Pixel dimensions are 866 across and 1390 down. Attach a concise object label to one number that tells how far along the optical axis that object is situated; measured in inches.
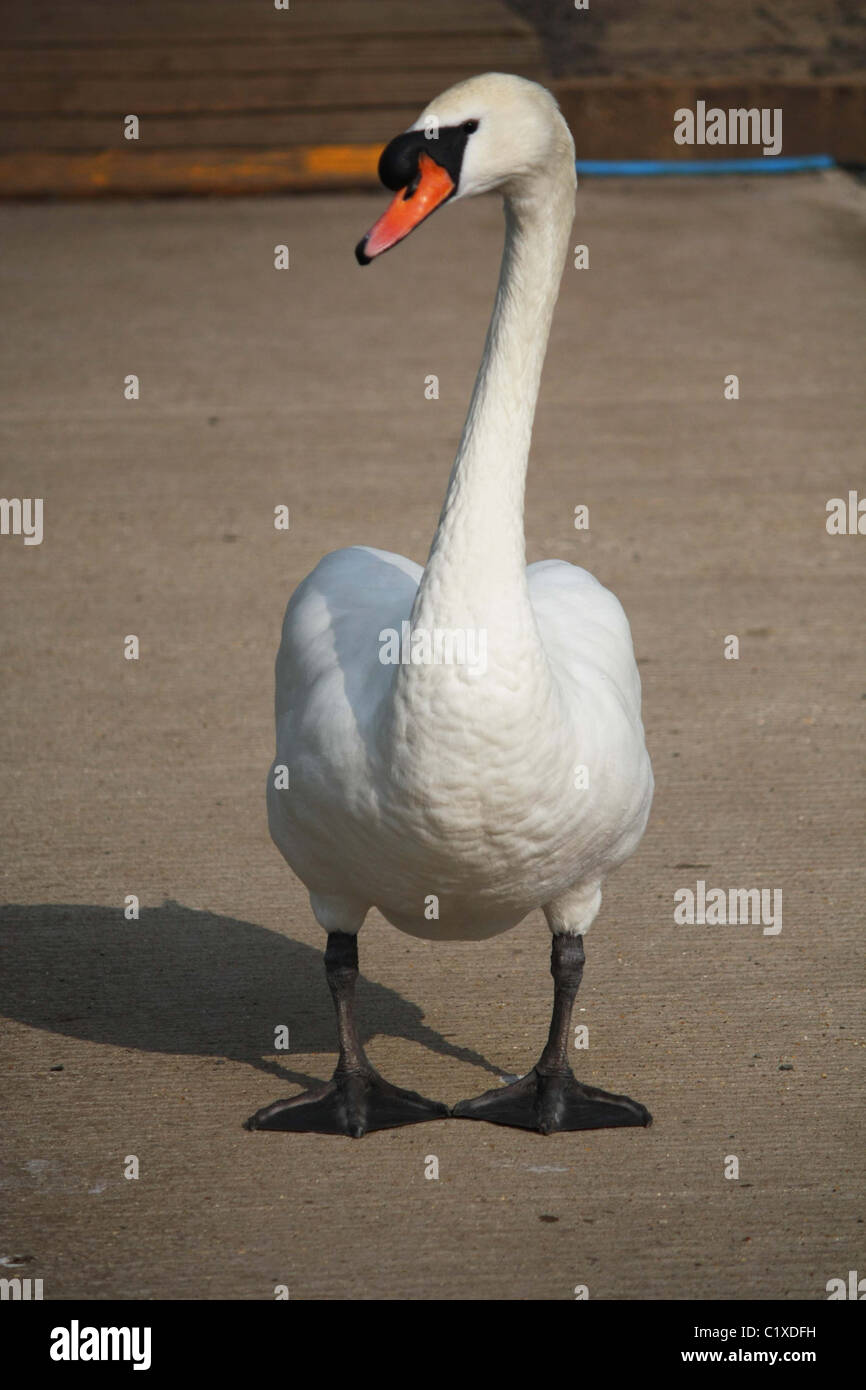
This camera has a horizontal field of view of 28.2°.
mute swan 128.5
